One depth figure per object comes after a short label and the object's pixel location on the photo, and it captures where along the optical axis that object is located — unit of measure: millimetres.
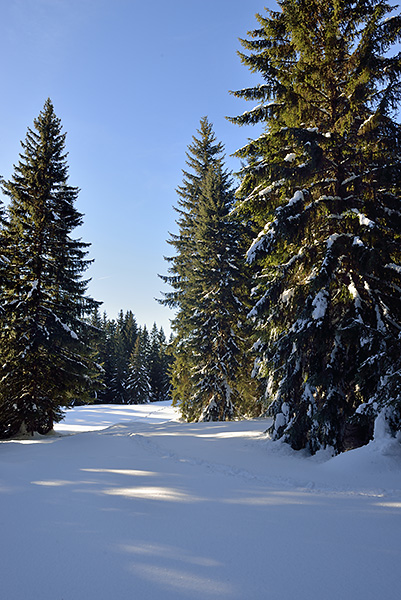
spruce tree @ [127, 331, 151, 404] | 52594
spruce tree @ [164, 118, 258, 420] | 17766
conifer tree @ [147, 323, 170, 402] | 60219
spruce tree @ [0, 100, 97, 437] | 13656
